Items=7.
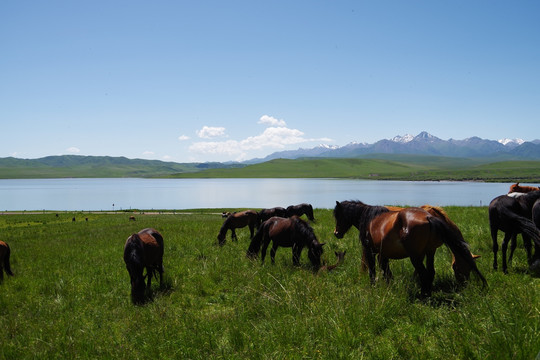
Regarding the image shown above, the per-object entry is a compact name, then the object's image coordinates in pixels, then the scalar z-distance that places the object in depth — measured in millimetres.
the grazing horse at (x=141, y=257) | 8125
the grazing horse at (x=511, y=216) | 8109
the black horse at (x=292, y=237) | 9086
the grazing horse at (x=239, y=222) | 15203
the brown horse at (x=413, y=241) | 6488
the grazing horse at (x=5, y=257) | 11180
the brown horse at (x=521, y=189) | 9736
